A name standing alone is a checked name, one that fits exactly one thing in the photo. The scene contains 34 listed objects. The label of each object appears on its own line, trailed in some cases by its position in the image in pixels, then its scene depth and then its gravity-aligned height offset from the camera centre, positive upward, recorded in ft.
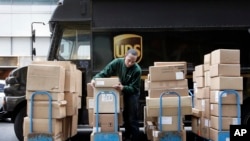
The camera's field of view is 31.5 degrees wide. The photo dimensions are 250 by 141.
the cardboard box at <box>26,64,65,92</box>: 22.18 -0.32
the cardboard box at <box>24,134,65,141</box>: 22.21 -3.39
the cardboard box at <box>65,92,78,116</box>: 24.22 -1.77
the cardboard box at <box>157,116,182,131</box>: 22.65 -2.69
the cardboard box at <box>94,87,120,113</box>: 22.24 -1.48
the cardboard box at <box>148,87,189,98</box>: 22.74 -1.01
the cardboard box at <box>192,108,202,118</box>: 25.59 -2.40
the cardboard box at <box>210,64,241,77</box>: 22.49 +0.07
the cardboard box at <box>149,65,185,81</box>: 22.81 -0.08
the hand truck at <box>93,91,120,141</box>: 22.11 -3.12
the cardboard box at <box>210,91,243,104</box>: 22.35 -1.35
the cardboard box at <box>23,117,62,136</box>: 22.20 -2.73
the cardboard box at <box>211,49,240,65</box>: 22.61 +0.78
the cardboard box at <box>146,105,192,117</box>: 22.53 -2.02
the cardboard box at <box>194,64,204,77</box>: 25.62 +0.08
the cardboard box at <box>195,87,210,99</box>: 24.68 -1.22
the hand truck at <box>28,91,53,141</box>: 22.06 -3.11
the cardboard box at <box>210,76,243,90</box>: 22.31 -0.59
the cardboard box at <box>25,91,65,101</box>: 22.18 -1.22
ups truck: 28.35 +2.60
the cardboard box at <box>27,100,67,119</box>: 22.15 -1.87
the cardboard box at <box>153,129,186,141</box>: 22.48 -3.22
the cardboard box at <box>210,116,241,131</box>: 22.33 -2.55
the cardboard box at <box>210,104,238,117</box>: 22.44 -1.96
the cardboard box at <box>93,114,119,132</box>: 22.34 -2.55
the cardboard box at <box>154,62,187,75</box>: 23.11 +0.40
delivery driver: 23.53 -0.67
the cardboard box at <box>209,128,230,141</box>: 22.26 -3.28
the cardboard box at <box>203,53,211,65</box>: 24.45 +0.69
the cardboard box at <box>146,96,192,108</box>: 22.51 -1.55
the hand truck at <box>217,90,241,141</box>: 22.18 -2.40
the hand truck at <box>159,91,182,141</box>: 22.48 -3.23
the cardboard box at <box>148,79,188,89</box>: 22.81 -0.65
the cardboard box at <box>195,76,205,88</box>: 25.60 -0.59
